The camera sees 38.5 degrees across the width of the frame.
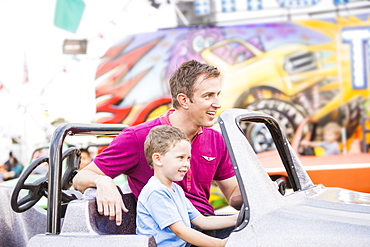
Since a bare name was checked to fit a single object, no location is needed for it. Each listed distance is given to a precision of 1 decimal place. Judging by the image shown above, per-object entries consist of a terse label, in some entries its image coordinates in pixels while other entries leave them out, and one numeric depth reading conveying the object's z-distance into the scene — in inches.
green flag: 370.9
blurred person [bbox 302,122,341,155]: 347.9
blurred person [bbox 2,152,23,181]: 326.6
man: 91.3
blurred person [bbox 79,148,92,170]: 264.9
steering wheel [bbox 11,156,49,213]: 93.7
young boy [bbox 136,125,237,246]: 75.2
